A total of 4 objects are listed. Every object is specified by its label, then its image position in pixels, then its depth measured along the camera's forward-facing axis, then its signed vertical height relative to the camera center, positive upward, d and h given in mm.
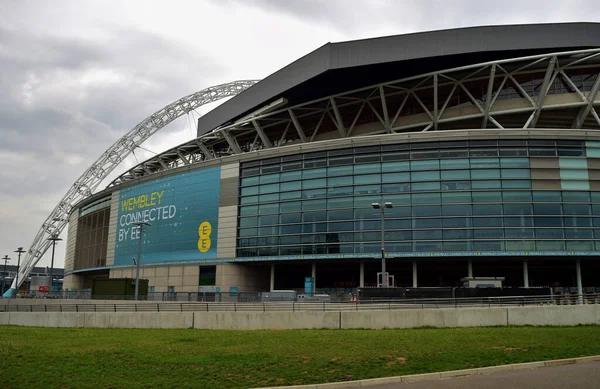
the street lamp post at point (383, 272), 40169 +2064
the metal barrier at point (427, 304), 32688 -88
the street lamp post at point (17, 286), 121450 +2759
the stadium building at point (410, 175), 55562 +12966
